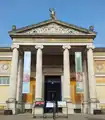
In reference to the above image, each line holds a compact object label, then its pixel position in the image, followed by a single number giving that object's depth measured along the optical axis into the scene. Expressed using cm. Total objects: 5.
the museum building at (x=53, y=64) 1268
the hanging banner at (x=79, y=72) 1253
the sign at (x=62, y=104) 1064
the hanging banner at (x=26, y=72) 1240
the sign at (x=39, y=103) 1134
